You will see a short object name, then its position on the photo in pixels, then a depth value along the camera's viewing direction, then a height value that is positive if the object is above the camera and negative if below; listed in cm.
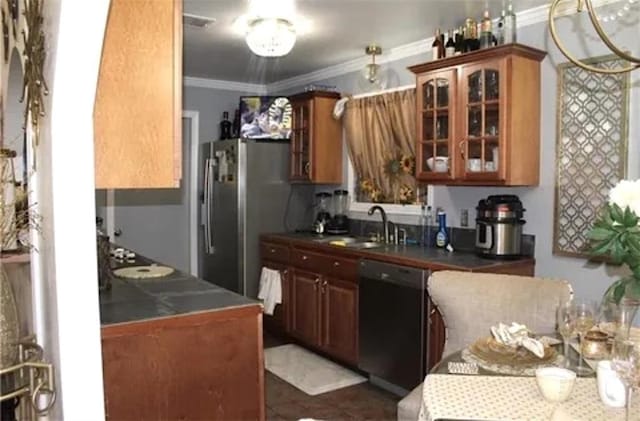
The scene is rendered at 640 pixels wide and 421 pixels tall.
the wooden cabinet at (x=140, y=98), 168 +28
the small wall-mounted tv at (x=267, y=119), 514 +63
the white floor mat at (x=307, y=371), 368 -133
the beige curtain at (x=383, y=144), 427 +34
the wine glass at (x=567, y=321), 171 -42
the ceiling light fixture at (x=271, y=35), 308 +85
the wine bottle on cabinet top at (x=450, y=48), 356 +90
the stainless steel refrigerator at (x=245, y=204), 487 -16
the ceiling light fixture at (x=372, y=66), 425 +95
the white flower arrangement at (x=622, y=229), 130 -10
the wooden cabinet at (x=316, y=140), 484 +41
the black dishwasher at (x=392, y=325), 325 -87
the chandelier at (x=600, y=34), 141 +40
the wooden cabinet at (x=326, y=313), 387 -95
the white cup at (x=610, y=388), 138 -51
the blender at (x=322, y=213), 489 -25
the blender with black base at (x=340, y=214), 482 -26
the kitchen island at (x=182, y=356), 197 -64
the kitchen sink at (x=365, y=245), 393 -44
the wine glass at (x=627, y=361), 130 -43
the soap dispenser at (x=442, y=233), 389 -33
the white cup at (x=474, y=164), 338 +13
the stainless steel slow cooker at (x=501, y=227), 334 -25
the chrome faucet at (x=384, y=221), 430 -28
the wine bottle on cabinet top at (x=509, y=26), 334 +97
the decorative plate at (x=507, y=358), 166 -54
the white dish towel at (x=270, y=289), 462 -87
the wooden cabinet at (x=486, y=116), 321 +42
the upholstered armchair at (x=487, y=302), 221 -48
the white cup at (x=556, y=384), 139 -50
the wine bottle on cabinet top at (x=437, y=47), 366 +92
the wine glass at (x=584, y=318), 172 -42
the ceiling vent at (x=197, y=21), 350 +107
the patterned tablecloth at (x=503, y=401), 135 -56
